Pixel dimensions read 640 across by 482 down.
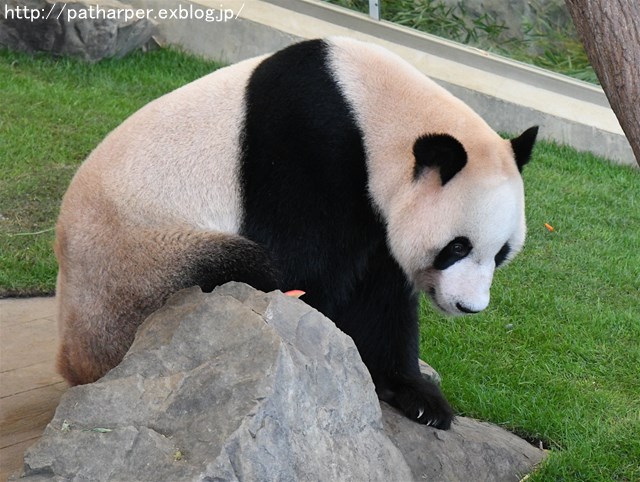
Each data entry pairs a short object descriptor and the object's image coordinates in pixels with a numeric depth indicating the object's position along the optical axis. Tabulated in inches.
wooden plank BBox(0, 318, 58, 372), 177.0
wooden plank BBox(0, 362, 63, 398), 166.7
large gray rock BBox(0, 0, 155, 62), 331.3
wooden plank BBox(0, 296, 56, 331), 192.9
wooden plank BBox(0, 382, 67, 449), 151.3
